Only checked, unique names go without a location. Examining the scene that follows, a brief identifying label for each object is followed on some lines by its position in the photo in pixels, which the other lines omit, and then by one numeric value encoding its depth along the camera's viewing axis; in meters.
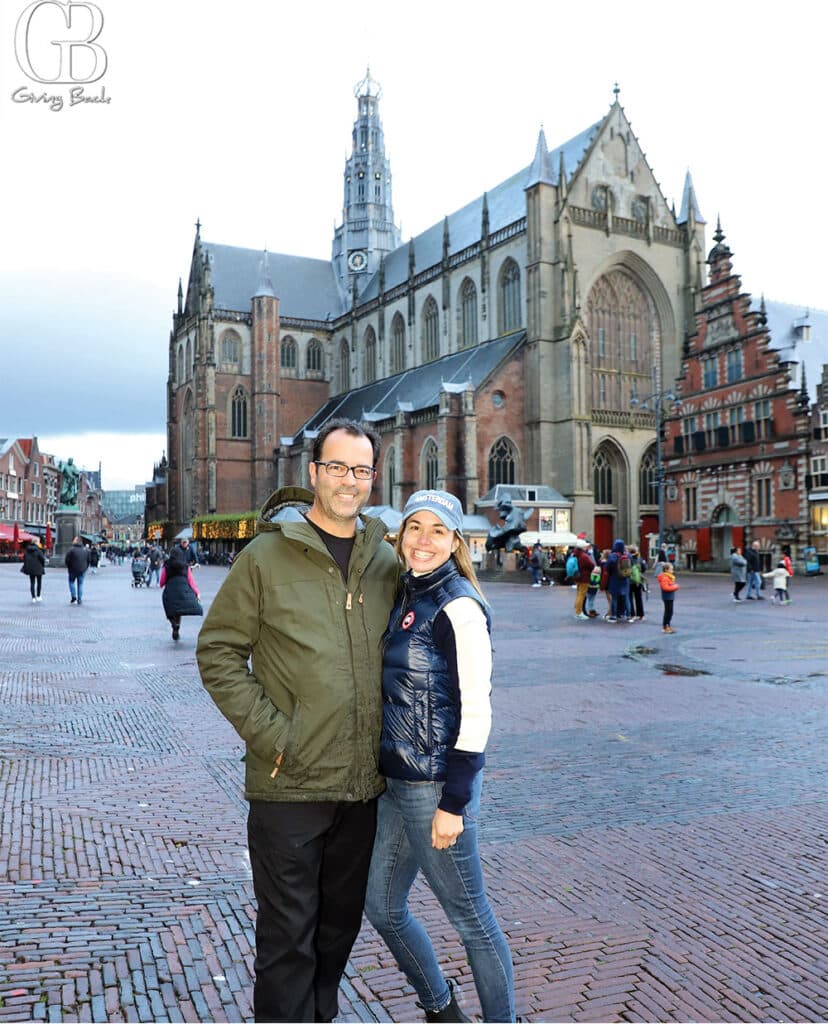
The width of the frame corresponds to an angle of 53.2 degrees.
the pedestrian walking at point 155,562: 34.47
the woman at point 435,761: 2.49
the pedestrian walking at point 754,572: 22.08
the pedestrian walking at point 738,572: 21.75
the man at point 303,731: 2.48
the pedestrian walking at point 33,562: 20.50
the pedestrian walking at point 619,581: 16.64
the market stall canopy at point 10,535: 62.88
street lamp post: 32.28
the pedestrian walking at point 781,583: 19.98
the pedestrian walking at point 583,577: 16.82
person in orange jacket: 14.02
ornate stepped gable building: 32.62
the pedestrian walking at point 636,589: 17.00
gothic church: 40.81
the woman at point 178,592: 12.62
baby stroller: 28.28
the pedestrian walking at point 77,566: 19.91
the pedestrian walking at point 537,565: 29.48
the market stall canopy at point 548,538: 35.00
